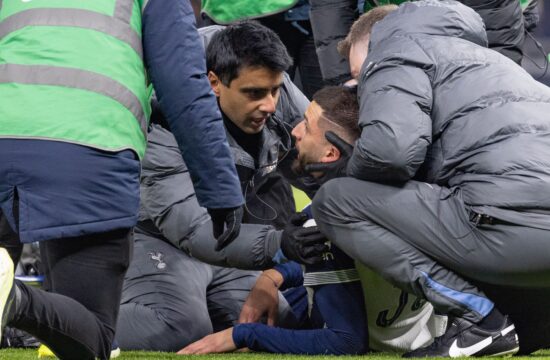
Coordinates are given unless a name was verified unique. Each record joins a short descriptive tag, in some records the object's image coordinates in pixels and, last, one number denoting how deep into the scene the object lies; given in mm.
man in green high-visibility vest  6016
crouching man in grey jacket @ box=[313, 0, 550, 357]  7105
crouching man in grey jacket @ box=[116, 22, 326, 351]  8594
